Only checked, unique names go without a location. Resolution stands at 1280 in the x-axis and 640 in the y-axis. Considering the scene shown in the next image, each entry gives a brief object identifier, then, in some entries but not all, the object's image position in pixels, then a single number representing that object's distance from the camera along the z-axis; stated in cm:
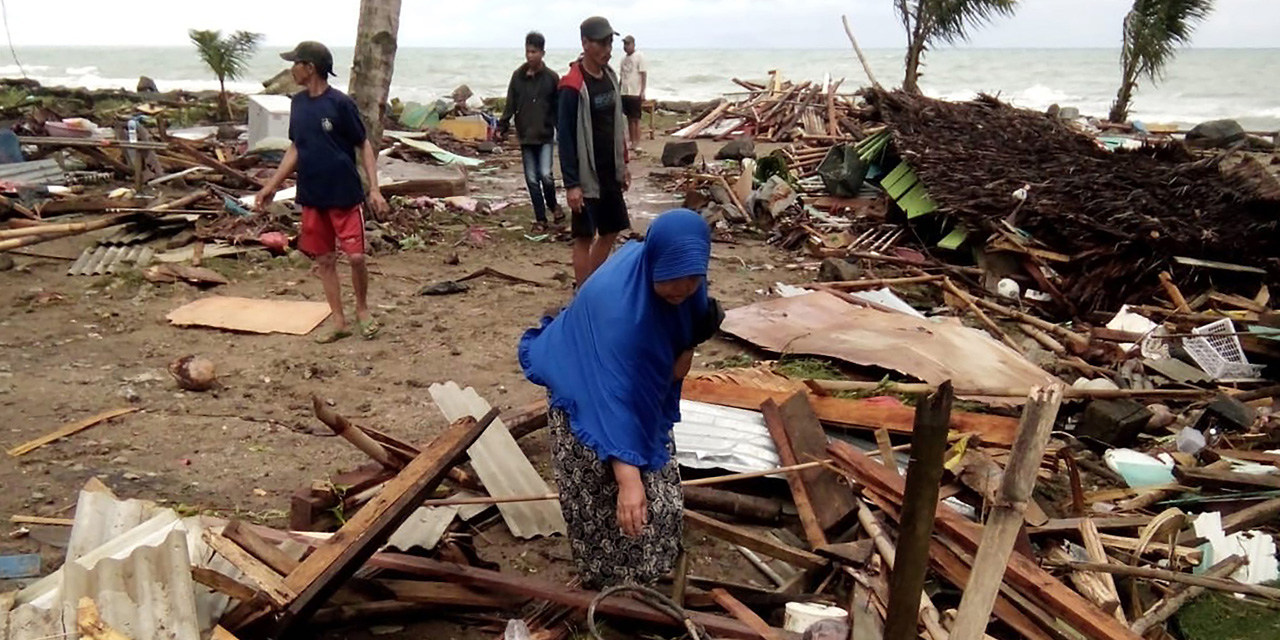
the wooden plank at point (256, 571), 284
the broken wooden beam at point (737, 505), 417
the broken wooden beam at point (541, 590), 319
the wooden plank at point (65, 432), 455
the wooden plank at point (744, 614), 312
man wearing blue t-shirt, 589
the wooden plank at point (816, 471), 395
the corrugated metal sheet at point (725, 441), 432
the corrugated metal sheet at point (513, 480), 409
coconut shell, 546
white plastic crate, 616
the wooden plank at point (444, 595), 338
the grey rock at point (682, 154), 1522
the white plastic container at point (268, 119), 1212
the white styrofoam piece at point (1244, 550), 379
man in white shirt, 1672
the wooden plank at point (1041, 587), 302
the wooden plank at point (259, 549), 303
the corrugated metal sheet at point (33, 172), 1039
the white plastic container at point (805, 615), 323
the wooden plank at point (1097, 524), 383
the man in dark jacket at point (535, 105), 962
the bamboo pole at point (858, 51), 1657
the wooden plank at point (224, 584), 287
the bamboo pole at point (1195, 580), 327
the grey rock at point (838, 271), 826
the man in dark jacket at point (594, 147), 661
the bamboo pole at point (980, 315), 661
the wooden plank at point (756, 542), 363
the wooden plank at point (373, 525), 292
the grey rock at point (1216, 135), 1739
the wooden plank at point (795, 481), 384
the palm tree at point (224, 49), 1833
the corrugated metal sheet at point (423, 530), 369
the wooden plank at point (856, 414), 462
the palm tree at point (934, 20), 1860
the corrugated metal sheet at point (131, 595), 264
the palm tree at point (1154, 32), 1711
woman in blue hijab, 286
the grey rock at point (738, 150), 1541
